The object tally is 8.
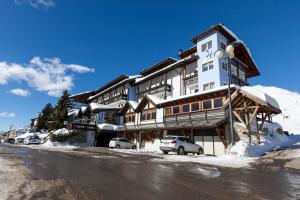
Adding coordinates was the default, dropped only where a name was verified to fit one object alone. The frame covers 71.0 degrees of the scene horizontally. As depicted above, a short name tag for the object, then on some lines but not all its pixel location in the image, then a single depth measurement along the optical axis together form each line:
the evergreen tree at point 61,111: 45.44
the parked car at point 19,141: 56.48
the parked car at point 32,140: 41.81
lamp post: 16.41
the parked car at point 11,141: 55.47
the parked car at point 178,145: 20.53
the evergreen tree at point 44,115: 62.87
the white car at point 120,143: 30.67
